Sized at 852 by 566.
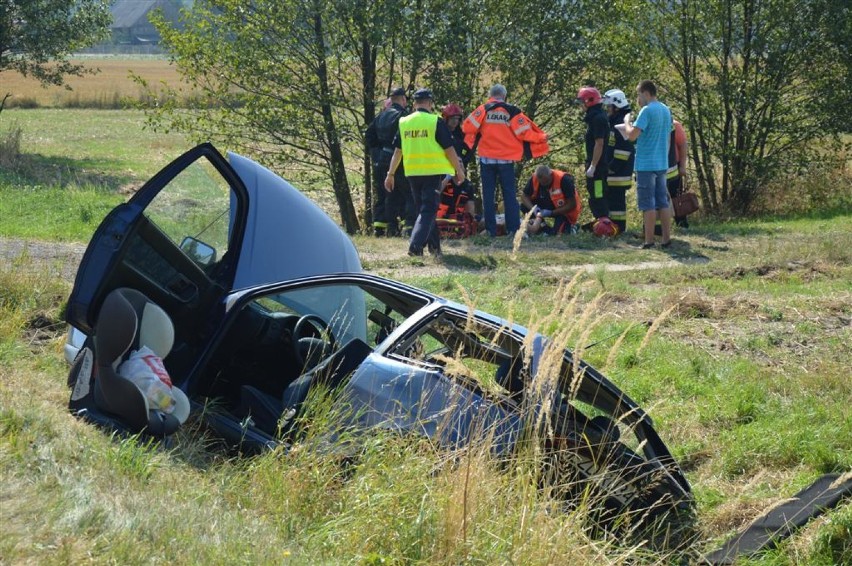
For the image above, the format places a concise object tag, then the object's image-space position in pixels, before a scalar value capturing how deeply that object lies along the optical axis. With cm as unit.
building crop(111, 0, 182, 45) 13332
